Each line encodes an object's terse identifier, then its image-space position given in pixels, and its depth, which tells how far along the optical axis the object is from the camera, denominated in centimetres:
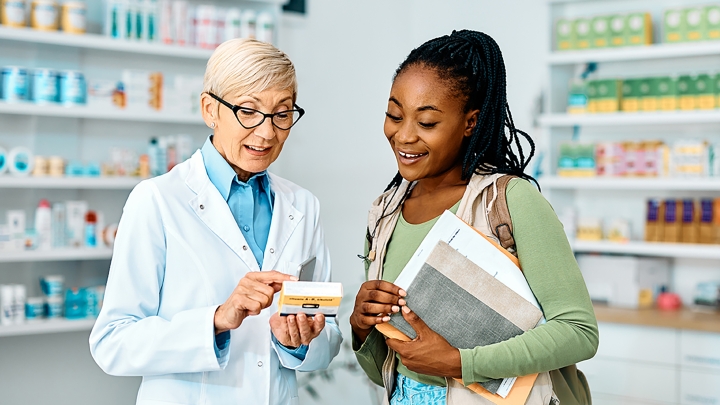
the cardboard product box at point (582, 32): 397
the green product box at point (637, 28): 383
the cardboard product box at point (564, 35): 403
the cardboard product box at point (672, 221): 376
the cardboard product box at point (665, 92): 376
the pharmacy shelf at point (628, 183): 364
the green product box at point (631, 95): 387
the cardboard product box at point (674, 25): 375
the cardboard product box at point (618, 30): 388
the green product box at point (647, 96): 383
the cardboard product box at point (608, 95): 389
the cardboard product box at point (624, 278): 382
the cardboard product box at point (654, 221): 383
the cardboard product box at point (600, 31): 392
